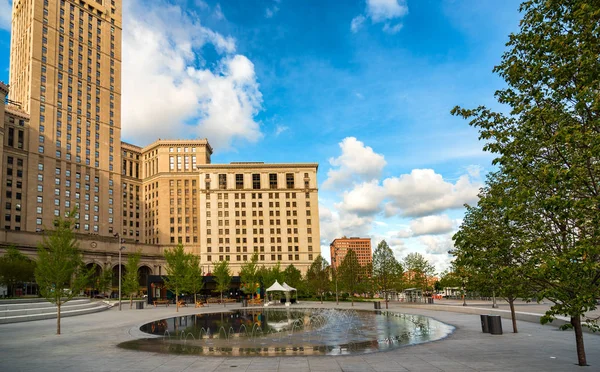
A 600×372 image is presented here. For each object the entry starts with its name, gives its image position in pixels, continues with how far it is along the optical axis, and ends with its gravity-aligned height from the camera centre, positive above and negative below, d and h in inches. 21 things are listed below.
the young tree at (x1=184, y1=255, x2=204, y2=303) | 2233.9 -102.2
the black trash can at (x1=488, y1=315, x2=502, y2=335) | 865.5 -168.3
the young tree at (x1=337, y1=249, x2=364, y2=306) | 2610.7 -145.2
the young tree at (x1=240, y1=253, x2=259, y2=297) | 2714.1 -144.6
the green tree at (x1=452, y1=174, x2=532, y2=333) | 437.7 -4.4
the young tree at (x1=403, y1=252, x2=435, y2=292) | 3134.8 -157.9
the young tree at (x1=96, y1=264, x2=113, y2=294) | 3634.1 -153.3
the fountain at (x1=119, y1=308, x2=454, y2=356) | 743.1 -186.2
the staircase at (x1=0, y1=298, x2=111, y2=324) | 1321.1 -156.7
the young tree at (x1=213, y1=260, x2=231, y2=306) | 2655.3 -117.6
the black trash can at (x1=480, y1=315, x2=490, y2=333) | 883.7 -169.7
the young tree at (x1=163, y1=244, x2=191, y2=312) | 2142.0 -52.5
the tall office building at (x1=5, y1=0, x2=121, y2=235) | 4252.0 +1755.5
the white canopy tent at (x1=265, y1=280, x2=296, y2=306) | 2187.5 -173.1
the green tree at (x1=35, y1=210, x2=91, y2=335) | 1048.2 -1.4
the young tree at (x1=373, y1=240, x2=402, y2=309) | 2544.3 -97.3
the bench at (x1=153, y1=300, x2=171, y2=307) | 2497.5 -252.8
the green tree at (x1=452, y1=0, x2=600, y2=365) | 329.8 +107.0
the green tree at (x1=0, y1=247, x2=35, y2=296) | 2121.1 -19.0
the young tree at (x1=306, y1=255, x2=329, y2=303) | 2977.4 -189.2
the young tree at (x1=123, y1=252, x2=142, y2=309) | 2390.3 -93.3
